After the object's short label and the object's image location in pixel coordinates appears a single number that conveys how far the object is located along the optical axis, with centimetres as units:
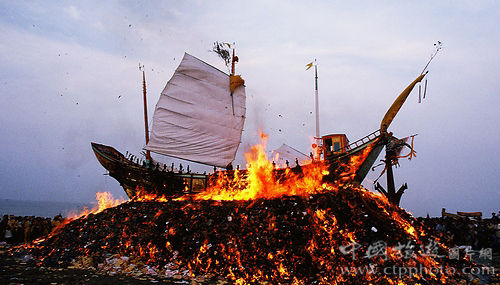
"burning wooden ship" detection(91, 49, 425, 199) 2331
